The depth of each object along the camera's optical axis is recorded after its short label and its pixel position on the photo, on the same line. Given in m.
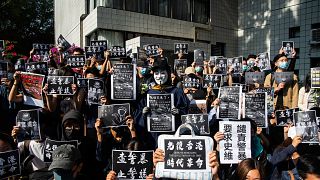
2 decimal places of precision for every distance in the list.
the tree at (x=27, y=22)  24.52
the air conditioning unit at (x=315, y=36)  11.07
